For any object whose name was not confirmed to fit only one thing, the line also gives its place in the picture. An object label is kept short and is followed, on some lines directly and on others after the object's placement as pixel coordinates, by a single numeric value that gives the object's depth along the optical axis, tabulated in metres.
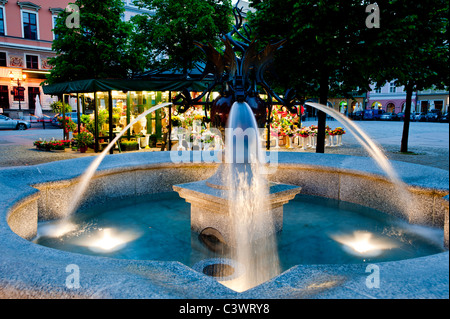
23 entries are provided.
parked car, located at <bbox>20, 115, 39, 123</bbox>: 36.09
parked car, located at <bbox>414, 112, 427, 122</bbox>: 46.31
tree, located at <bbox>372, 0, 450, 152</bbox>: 9.46
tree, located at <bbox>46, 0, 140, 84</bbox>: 17.11
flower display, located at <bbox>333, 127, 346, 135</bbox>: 16.98
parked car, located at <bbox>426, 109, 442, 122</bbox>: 44.11
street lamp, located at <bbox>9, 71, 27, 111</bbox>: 35.42
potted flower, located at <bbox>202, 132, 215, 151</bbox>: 13.25
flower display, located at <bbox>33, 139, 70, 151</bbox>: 14.95
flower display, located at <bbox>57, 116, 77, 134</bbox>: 17.88
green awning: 10.90
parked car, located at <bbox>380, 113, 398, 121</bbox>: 49.28
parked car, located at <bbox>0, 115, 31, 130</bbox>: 30.49
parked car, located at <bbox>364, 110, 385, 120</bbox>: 50.83
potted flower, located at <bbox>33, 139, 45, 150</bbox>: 15.47
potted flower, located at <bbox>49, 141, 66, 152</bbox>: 14.92
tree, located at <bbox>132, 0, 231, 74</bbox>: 21.09
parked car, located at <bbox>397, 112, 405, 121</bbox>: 48.67
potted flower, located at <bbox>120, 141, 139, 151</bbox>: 15.14
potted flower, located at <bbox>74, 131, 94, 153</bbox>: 14.63
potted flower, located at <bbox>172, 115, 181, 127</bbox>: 14.98
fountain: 1.98
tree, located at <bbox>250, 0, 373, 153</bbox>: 9.78
